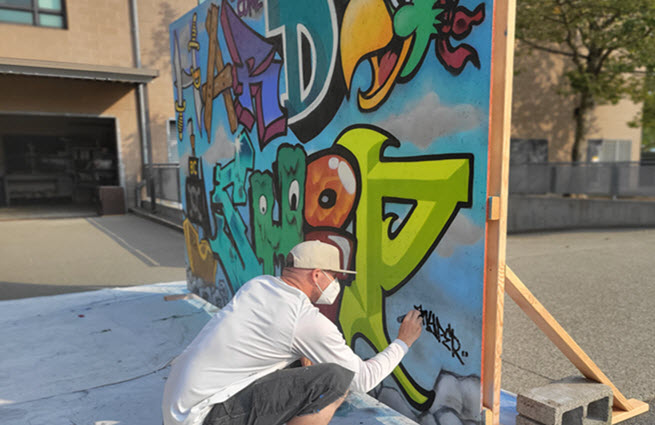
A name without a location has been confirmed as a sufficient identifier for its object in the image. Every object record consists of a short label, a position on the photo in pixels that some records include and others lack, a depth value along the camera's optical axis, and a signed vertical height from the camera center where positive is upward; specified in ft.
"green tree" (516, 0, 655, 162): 44.50 +12.46
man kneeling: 7.70 -3.34
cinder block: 8.80 -4.76
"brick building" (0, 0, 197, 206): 43.70 +9.14
